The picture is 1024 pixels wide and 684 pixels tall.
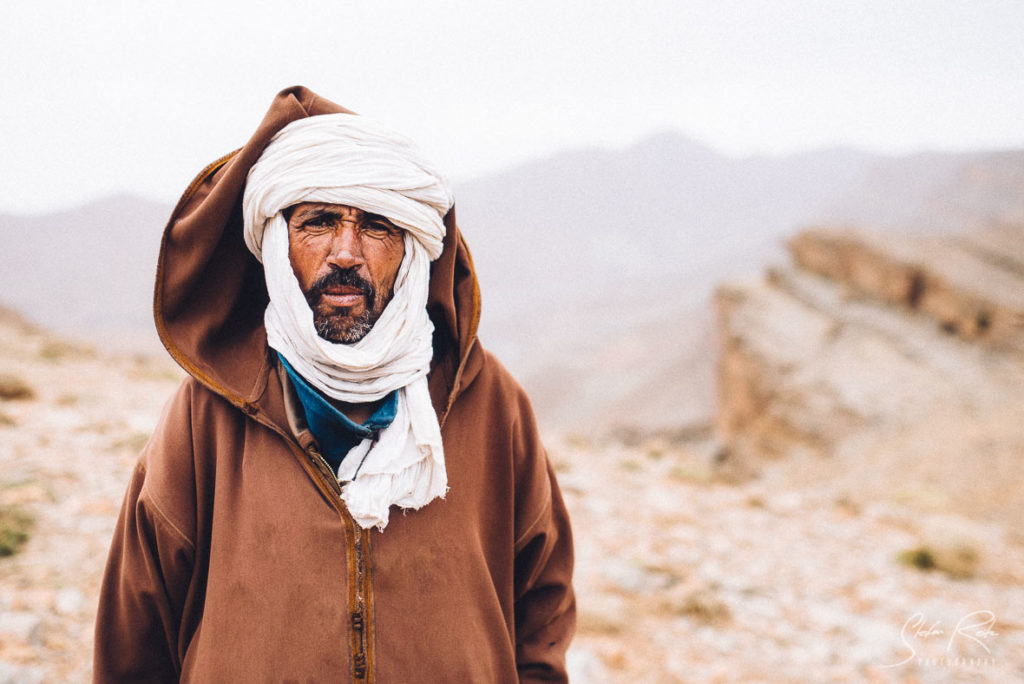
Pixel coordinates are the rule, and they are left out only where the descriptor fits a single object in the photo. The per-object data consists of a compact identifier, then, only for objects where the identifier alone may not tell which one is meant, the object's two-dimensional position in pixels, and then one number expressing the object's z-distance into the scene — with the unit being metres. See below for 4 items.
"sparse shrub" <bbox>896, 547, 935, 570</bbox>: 4.46
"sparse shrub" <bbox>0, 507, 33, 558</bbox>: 3.33
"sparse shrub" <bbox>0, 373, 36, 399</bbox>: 5.74
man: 1.33
